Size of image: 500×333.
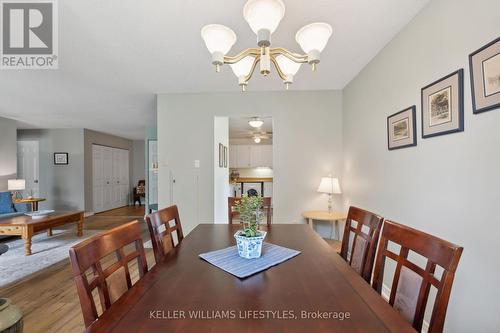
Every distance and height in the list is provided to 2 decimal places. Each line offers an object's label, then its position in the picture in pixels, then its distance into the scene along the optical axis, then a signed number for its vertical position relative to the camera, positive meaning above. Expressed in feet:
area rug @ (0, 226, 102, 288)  9.66 -4.05
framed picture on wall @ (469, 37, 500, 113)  3.88 +1.45
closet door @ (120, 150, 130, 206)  27.58 -1.16
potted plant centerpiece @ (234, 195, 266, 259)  4.13 -1.09
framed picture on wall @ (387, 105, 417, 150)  6.14 +0.98
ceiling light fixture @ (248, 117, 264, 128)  16.74 +3.06
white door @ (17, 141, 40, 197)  21.67 +0.59
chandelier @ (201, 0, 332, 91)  3.89 +2.29
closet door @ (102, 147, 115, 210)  24.77 -0.83
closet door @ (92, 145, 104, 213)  23.18 -0.90
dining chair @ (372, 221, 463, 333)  2.54 -1.32
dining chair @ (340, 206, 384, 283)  4.25 -1.44
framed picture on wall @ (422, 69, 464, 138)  4.66 +1.23
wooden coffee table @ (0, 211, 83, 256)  11.55 -2.71
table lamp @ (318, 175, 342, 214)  10.54 -0.87
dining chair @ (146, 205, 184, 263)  4.76 -1.32
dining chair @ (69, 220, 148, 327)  2.71 -1.27
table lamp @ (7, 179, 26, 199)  15.84 -0.94
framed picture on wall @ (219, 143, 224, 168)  14.06 +0.71
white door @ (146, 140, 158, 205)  19.43 -0.46
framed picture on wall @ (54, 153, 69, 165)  21.61 +1.00
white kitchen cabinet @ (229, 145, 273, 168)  24.85 +1.12
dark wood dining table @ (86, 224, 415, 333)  2.41 -1.56
